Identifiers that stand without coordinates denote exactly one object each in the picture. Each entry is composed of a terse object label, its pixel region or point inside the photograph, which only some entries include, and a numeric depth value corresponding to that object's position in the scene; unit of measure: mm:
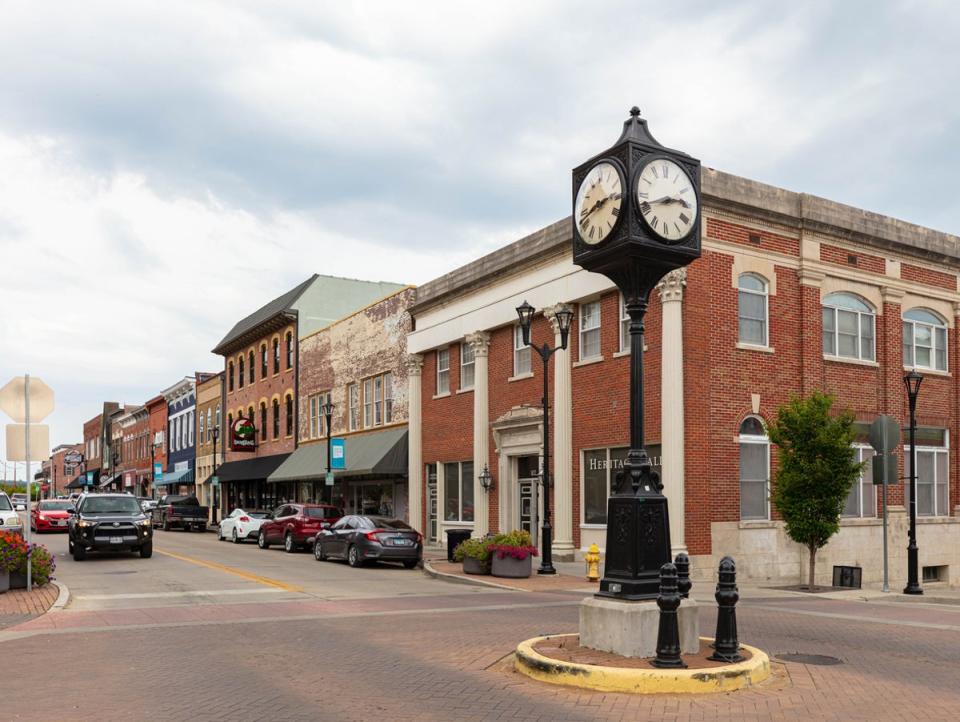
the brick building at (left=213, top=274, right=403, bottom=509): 45938
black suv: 24875
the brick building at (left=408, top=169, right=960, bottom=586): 22000
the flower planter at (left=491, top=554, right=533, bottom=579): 20875
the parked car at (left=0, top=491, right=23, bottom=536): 23281
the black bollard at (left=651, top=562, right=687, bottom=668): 8805
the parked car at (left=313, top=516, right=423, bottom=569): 24047
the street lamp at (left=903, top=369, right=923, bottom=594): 19797
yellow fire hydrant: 20312
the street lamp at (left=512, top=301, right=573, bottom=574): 21312
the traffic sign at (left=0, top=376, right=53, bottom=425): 16359
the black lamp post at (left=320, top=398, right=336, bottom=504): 33781
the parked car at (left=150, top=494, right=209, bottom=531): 46281
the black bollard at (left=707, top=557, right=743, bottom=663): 9289
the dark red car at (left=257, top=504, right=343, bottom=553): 30000
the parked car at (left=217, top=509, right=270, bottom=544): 35375
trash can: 24547
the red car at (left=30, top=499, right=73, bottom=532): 41781
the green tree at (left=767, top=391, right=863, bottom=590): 19969
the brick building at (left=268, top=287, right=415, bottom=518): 34812
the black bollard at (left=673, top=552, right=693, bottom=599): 9570
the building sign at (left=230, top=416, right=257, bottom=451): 49031
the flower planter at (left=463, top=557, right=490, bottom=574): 21359
